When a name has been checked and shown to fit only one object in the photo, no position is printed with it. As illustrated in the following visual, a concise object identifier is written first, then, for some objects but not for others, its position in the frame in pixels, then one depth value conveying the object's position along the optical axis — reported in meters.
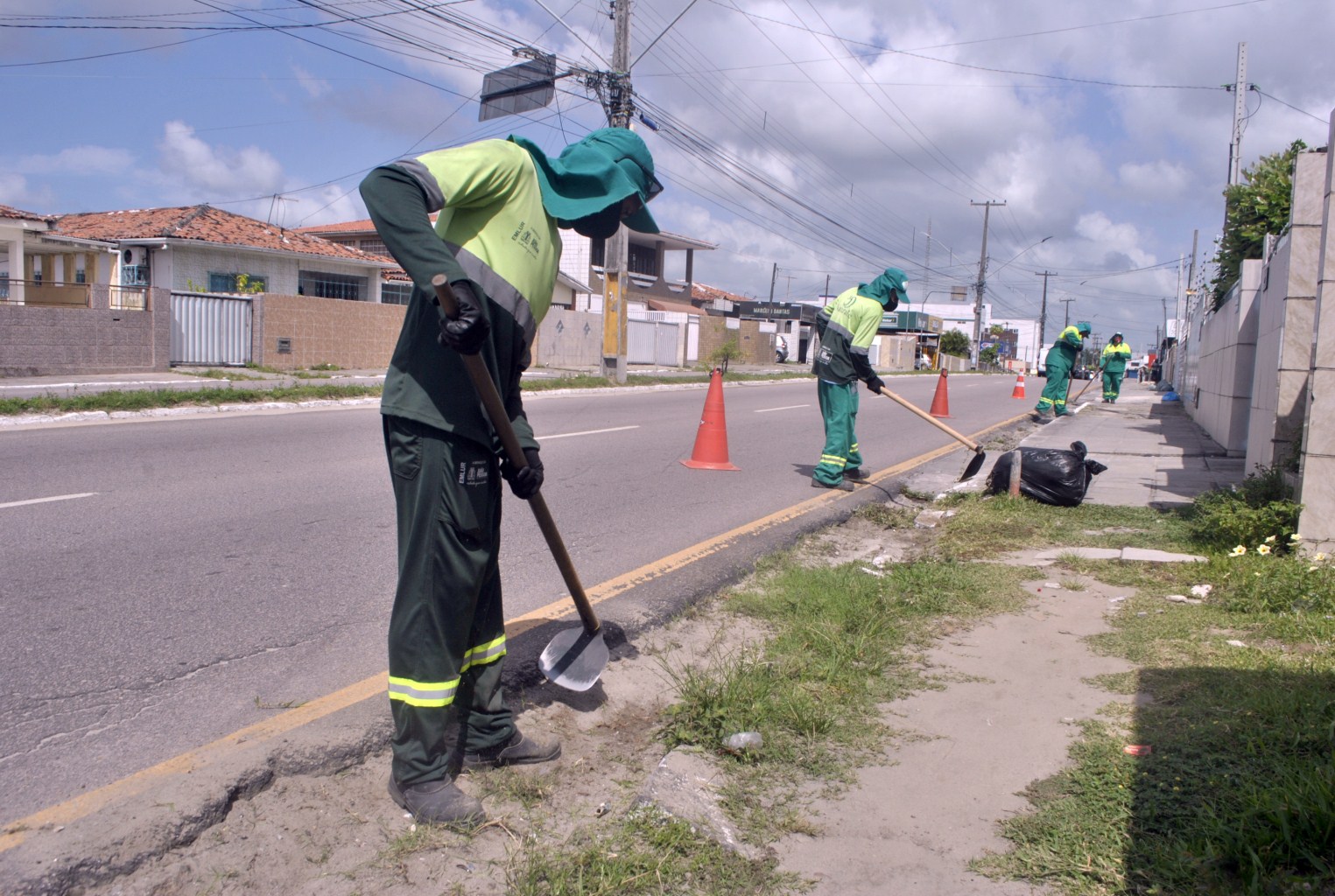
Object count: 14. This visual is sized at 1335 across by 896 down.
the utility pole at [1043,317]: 91.65
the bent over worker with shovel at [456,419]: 2.64
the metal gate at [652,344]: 33.78
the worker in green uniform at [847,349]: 8.04
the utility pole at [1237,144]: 20.73
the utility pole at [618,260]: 19.95
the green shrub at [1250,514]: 5.44
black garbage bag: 7.50
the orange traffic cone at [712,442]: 9.33
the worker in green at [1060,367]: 16.88
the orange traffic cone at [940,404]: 16.11
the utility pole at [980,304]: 57.47
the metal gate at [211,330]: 19.44
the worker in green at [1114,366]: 21.23
